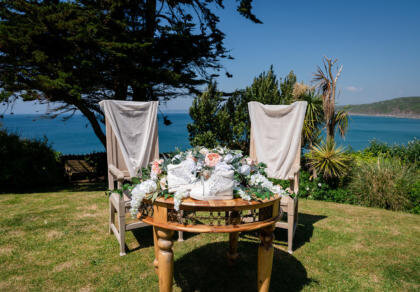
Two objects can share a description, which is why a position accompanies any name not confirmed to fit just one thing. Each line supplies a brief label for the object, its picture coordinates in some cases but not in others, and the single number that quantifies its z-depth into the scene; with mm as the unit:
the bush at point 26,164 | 5887
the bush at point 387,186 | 4852
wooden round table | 1585
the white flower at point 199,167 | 1697
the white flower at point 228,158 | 1842
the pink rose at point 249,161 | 2028
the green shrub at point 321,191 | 5438
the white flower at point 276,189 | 1751
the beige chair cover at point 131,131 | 3412
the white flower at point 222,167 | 1575
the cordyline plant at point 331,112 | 6852
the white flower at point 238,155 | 2016
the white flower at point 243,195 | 1612
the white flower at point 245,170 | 1801
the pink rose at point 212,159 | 1690
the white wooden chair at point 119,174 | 2781
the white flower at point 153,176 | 1831
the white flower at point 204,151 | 2092
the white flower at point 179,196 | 1524
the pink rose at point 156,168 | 1864
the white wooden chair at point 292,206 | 2896
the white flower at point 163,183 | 1738
